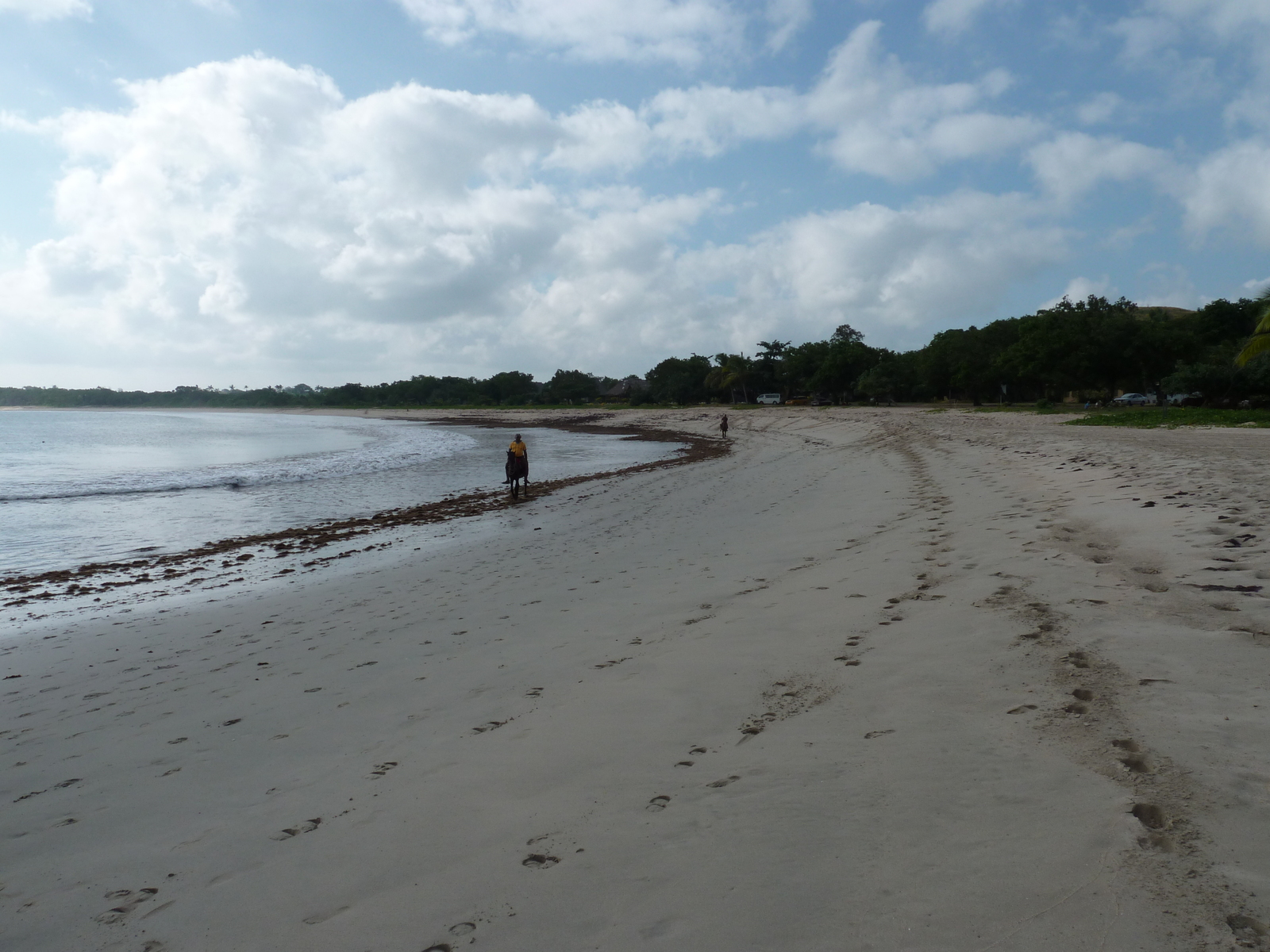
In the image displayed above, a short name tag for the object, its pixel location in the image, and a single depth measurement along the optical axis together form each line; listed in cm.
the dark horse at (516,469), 1848
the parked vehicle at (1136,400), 5048
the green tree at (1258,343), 2283
